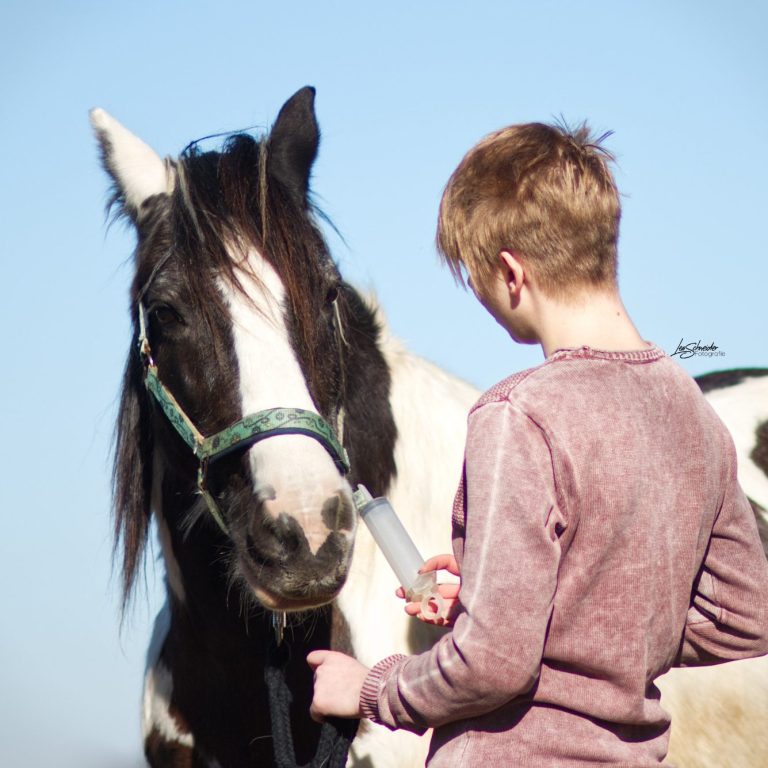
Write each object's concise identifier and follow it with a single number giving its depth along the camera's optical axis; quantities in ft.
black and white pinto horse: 13.59
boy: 11.77
